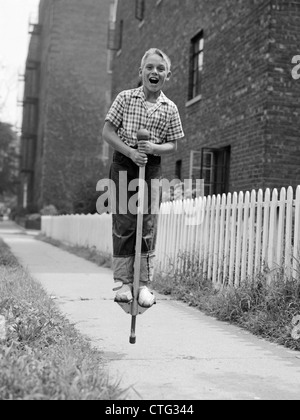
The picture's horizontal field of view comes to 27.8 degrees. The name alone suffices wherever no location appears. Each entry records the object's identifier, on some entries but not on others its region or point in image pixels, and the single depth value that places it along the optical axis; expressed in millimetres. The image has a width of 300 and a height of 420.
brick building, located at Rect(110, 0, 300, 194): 9844
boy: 4457
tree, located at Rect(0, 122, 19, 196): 48353
